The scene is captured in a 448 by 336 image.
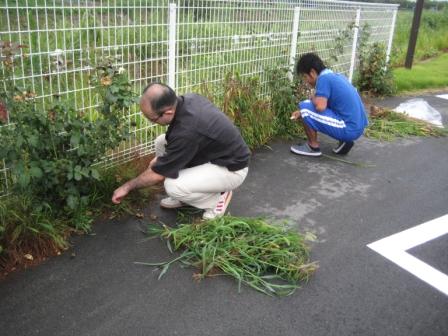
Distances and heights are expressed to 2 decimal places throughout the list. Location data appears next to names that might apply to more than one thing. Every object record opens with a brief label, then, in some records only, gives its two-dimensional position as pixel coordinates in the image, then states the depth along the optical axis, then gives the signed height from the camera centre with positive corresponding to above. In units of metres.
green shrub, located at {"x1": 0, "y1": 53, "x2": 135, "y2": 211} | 2.82 -0.92
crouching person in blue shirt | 4.83 -1.00
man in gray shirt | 3.05 -1.02
